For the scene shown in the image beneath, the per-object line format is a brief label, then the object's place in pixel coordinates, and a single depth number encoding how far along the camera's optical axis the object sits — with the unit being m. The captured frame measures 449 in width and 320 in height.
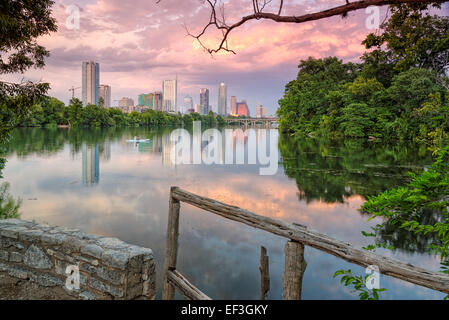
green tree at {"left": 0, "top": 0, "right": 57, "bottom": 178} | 7.54
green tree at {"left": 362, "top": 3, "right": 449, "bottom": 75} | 4.99
